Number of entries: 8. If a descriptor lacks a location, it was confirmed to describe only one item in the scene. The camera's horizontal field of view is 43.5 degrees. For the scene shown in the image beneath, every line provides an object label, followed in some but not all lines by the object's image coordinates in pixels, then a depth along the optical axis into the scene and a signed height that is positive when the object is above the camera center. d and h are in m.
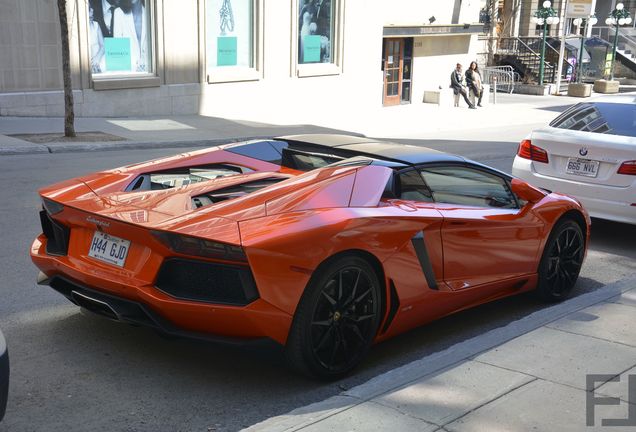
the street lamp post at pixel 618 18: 40.82 +1.68
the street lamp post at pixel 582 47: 37.50 +0.12
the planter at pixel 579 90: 36.59 -1.81
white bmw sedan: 8.36 -1.15
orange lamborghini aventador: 4.27 -1.15
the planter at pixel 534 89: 37.00 -1.85
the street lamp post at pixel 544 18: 36.47 +1.42
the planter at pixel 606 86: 39.06 -1.71
